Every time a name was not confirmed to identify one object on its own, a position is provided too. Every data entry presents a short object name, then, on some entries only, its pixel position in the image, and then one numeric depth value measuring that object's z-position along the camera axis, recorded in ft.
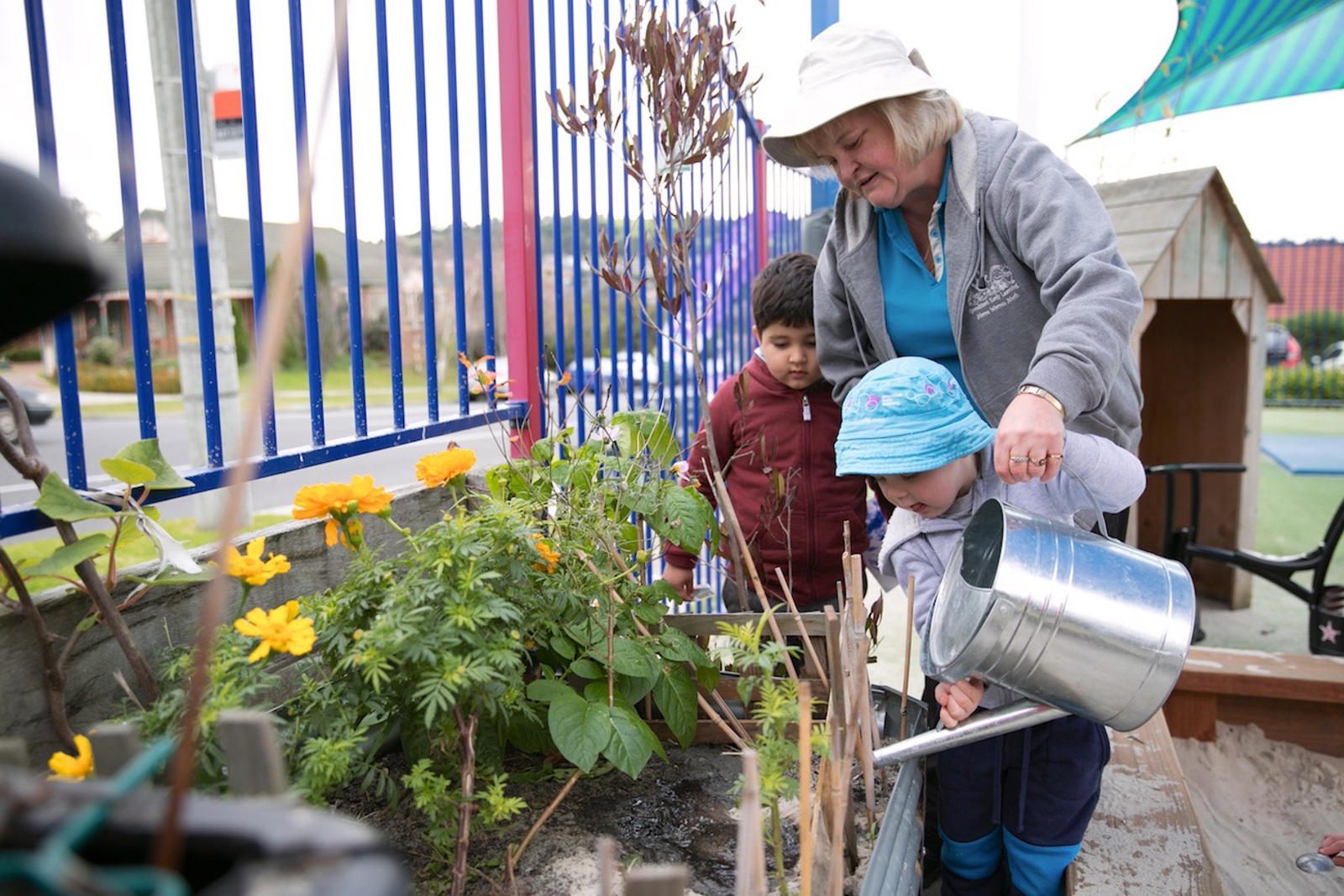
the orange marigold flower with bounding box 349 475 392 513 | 4.07
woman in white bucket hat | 5.00
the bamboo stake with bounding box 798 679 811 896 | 2.76
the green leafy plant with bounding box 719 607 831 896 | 3.43
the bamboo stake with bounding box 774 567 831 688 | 4.57
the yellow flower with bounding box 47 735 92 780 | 2.93
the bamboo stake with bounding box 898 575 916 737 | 4.63
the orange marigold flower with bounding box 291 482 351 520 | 3.97
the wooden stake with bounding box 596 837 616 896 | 1.98
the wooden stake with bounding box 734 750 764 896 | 2.27
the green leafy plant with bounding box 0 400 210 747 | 3.50
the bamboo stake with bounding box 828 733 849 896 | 3.26
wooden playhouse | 12.03
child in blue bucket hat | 5.00
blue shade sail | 16.70
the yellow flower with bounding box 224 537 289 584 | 3.67
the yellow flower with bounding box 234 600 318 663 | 3.16
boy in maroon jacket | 7.54
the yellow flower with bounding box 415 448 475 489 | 4.50
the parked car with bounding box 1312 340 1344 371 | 60.74
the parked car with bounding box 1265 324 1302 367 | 65.16
